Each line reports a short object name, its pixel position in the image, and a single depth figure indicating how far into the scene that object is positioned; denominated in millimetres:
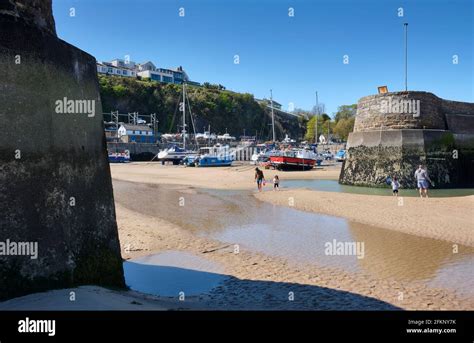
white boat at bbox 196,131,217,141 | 96775
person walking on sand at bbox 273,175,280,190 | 25741
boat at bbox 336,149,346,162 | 66688
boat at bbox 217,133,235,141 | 104819
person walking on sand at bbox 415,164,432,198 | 20625
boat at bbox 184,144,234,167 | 53969
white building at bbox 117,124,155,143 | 84750
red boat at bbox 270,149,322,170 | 45812
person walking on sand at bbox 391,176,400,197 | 20672
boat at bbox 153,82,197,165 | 60500
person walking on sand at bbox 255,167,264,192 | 25998
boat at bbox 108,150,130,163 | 66500
